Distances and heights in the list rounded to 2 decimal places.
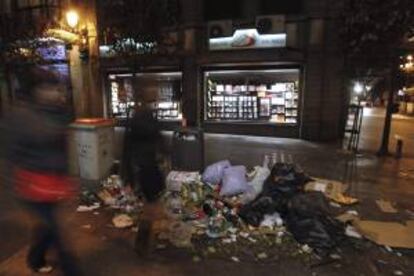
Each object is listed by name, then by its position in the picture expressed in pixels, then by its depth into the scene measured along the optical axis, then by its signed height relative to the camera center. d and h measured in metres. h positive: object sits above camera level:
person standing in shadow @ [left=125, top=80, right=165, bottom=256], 4.18 -0.72
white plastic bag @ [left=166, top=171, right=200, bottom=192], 6.50 -1.61
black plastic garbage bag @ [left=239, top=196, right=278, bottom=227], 5.38 -1.77
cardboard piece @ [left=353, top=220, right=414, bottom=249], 4.98 -1.98
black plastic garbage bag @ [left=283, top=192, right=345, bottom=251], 4.77 -1.77
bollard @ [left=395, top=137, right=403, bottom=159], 10.71 -1.77
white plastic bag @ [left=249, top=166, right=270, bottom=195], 6.26 -1.55
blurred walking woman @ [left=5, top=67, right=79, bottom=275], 3.32 -0.60
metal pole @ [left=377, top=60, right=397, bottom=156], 10.60 -0.99
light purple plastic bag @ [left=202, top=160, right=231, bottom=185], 6.72 -1.55
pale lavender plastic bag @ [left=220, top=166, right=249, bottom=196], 6.28 -1.60
